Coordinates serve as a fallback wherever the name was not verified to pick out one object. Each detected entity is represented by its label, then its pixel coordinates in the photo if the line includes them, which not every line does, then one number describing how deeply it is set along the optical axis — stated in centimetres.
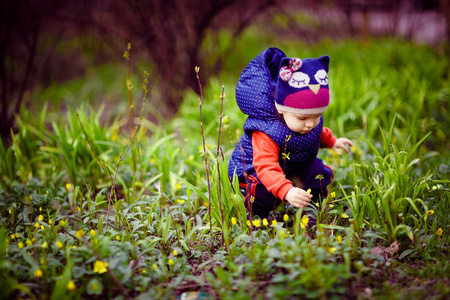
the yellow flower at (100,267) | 148
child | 174
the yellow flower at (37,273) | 141
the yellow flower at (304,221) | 170
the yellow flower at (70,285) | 138
